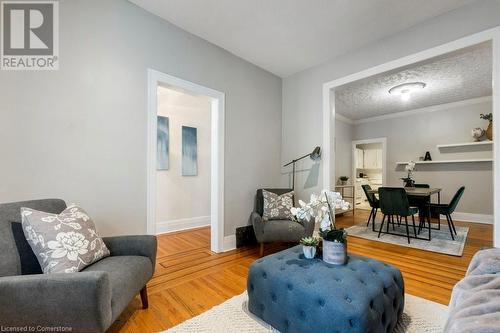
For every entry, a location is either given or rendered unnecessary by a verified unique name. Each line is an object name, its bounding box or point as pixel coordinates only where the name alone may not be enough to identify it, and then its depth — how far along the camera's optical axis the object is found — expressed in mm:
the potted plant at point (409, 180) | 4550
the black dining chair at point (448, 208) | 3615
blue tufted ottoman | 1210
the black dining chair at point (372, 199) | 4350
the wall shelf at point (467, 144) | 4631
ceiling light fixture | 3983
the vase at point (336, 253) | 1598
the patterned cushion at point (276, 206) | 3125
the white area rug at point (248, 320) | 1542
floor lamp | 3310
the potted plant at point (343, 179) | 6109
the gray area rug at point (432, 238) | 3141
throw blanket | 678
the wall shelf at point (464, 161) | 4643
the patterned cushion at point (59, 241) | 1315
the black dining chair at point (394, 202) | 3449
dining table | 3688
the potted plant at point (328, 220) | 1604
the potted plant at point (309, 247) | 1710
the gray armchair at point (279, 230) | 2758
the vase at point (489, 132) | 4519
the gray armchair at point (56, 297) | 1073
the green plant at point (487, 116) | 4522
